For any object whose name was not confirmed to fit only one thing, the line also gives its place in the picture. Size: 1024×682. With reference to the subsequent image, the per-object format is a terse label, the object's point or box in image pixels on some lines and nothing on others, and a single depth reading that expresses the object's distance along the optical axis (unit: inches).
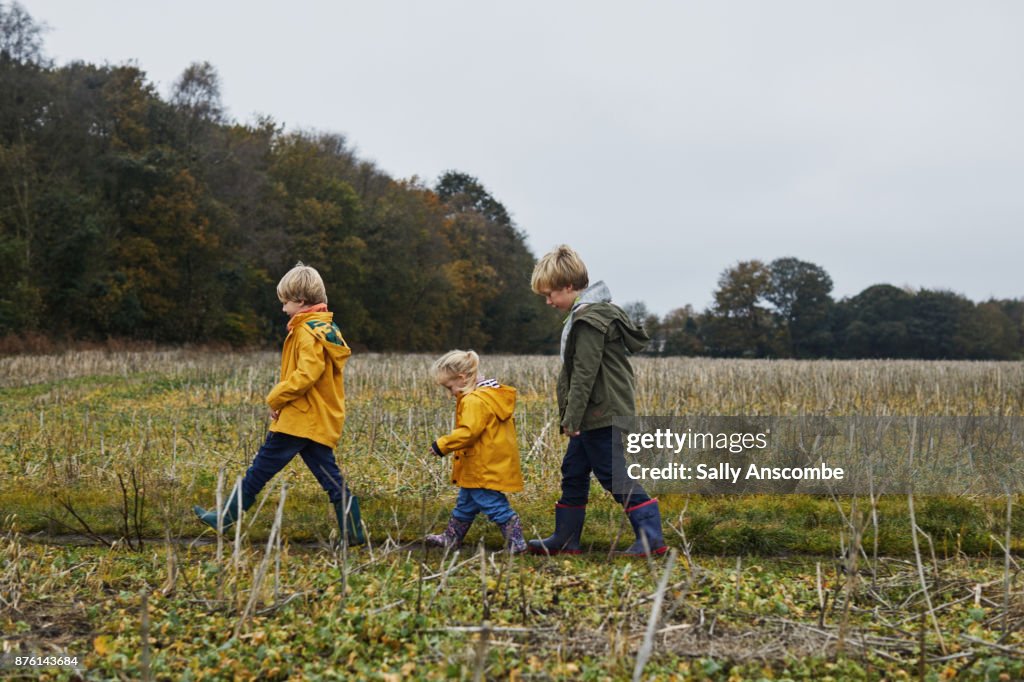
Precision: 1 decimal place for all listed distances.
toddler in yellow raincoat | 215.8
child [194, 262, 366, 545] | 215.0
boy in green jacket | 208.2
